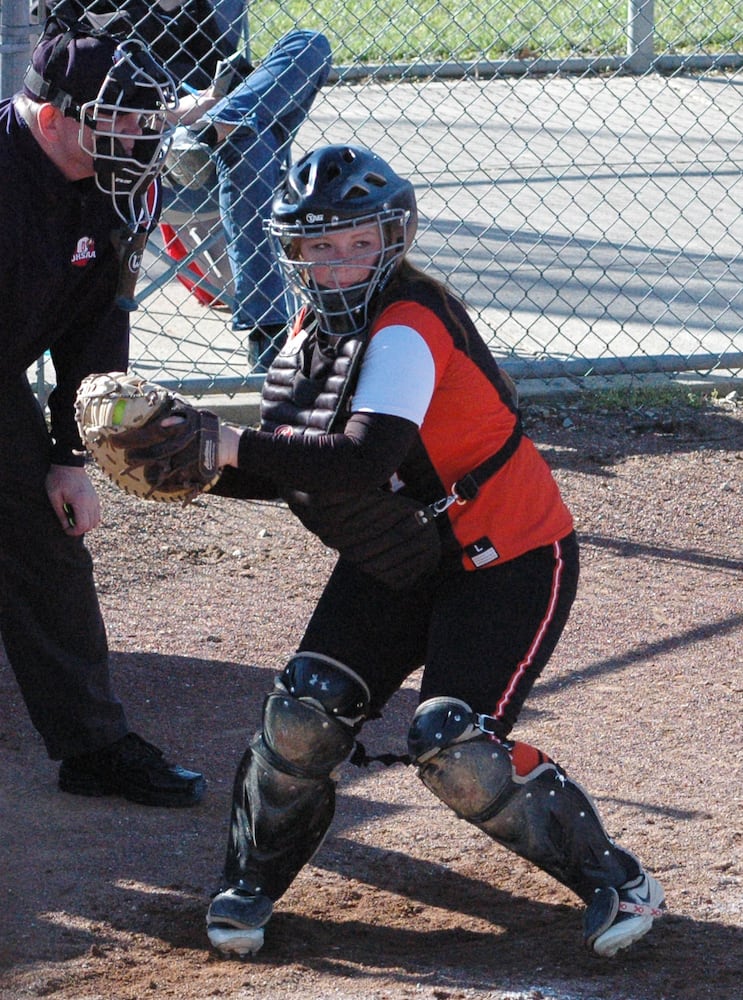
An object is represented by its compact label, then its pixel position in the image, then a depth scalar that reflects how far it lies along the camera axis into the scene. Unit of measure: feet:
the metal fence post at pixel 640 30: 73.15
